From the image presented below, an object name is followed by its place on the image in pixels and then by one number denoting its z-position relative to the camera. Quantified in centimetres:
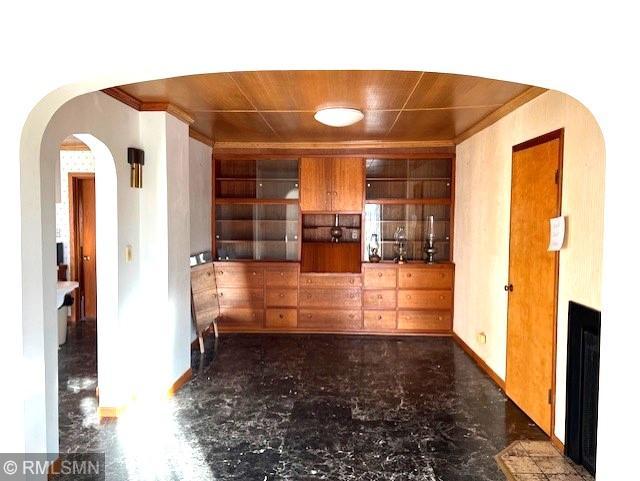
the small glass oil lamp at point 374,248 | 587
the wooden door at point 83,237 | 626
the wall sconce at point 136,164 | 345
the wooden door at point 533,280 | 307
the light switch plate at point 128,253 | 344
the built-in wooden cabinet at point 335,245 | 571
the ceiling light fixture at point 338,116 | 384
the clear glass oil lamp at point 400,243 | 591
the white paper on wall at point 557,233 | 286
